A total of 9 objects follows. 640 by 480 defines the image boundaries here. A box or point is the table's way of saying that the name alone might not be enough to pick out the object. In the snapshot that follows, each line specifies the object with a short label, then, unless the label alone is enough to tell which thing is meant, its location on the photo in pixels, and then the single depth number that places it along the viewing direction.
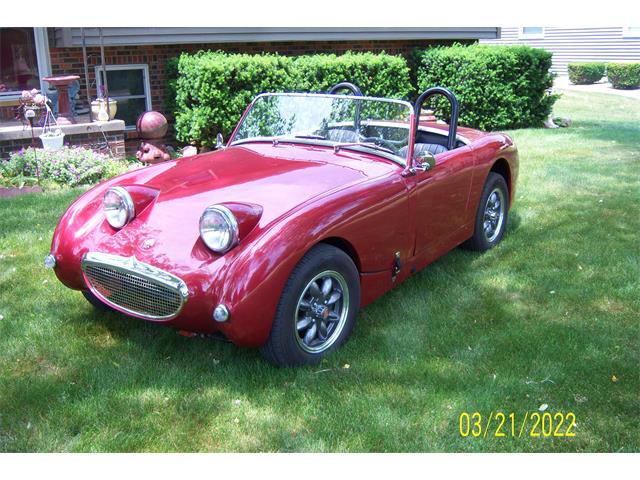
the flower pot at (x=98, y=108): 8.70
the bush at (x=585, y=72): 23.47
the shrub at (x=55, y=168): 7.46
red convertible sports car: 3.34
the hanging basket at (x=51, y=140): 7.85
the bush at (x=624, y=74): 21.77
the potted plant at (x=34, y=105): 8.28
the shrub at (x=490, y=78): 11.73
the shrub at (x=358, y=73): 10.03
